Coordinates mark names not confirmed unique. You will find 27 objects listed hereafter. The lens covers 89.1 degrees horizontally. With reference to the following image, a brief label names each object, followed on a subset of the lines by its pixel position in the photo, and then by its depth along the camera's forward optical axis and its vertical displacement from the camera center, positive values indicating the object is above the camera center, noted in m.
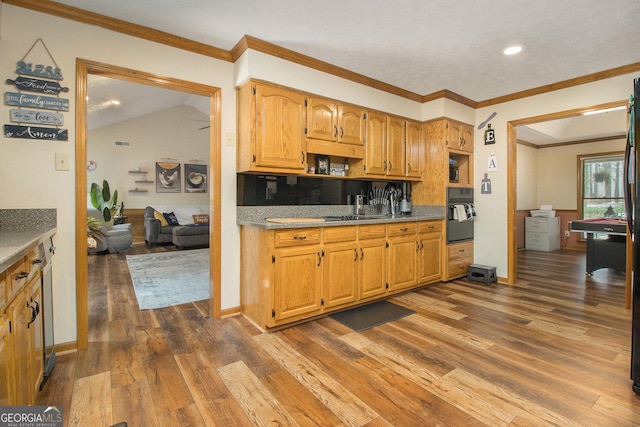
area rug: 3.54 -0.92
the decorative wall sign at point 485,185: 4.38 +0.32
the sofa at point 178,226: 6.84 -0.34
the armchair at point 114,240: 6.11 -0.57
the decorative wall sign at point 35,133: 2.11 +0.53
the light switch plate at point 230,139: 2.94 +0.64
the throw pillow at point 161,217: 7.46 -0.15
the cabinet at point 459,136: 4.13 +0.96
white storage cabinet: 6.83 -0.54
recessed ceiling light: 2.89 +1.43
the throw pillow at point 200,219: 7.52 -0.21
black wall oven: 4.14 -0.07
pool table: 4.28 -0.51
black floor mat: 2.80 -0.98
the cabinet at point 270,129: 2.80 +0.73
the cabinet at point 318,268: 2.64 -0.54
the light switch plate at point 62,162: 2.26 +0.34
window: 6.64 +0.47
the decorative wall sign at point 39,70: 2.12 +0.94
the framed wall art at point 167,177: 8.12 +0.84
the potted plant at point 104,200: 7.17 +0.25
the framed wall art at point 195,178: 8.48 +0.85
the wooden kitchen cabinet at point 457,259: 4.13 -0.66
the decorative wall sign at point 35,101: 2.10 +0.74
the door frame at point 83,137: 2.32 +0.53
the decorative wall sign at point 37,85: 2.12 +0.84
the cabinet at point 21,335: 1.13 -0.50
